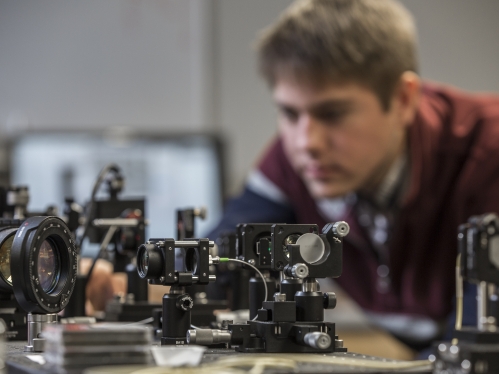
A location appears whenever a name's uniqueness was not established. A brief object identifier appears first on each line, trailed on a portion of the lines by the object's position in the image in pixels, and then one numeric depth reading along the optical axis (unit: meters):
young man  1.68
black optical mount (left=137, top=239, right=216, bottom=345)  1.09
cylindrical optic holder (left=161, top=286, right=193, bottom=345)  1.11
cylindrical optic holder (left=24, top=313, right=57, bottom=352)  1.11
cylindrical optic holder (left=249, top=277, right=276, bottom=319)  1.16
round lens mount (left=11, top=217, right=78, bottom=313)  1.06
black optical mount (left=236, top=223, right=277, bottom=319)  1.15
